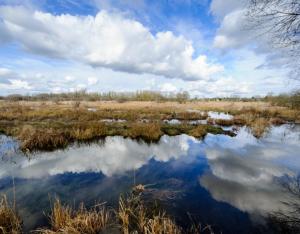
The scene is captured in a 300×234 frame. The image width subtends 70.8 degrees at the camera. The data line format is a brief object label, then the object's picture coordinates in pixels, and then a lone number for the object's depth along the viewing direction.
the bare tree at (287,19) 5.18
